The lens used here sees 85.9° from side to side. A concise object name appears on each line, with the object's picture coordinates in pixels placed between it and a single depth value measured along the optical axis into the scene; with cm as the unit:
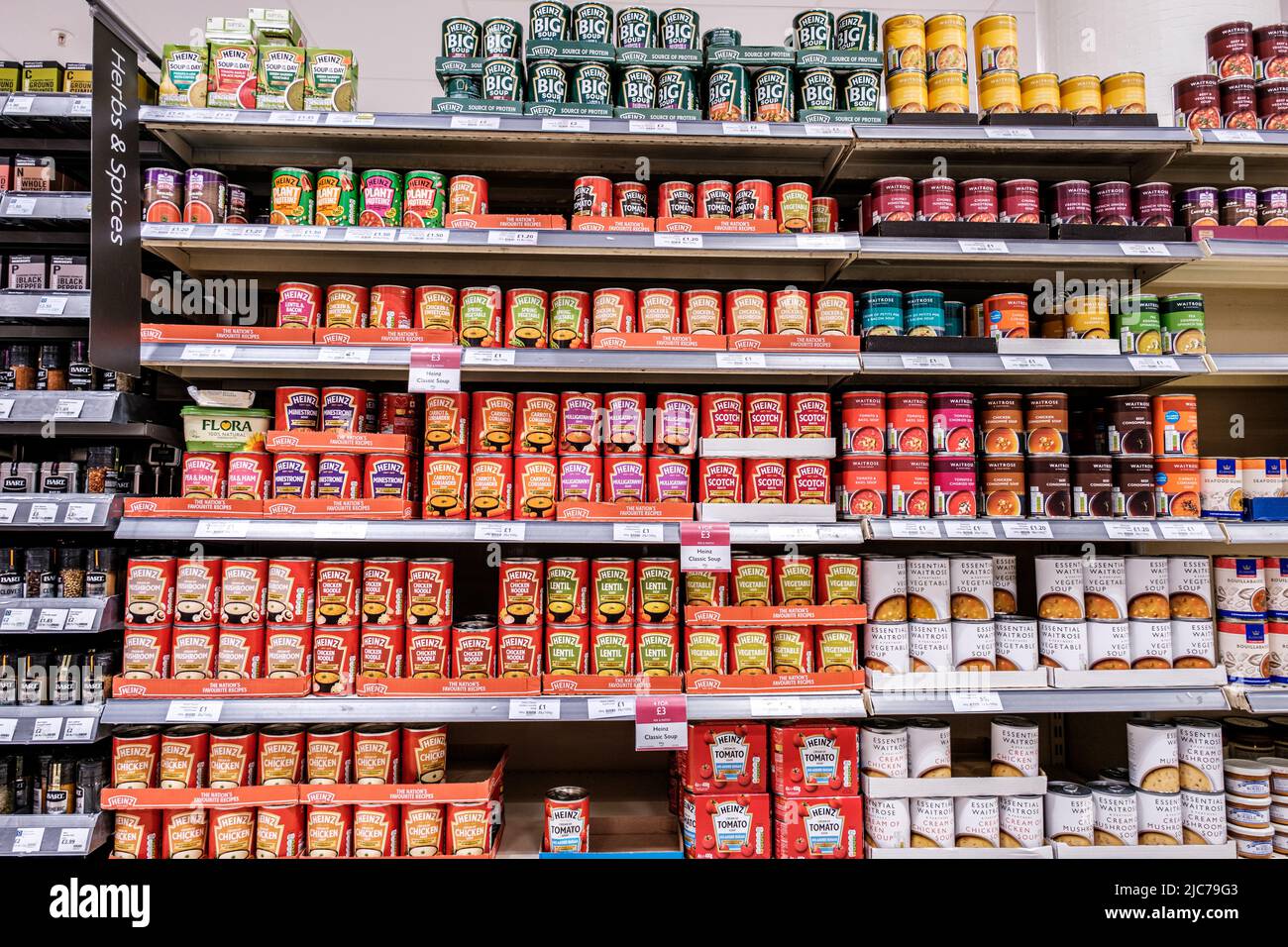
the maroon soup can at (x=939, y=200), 199
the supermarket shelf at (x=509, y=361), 184
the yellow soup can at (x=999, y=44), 201
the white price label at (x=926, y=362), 190
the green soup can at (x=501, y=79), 197
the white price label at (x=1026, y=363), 191
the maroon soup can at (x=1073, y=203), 201
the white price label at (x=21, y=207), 190
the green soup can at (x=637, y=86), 199
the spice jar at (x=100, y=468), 191
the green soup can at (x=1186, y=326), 200
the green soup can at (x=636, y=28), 200
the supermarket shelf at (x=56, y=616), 180
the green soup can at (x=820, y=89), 198
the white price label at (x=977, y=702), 183
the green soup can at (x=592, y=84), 197
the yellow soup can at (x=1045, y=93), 203
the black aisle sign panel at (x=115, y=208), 176
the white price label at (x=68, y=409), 186
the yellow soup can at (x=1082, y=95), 204
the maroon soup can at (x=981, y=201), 200
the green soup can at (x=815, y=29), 202
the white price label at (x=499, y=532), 180
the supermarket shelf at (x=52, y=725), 176
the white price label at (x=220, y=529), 179
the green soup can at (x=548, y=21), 198
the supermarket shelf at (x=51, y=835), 175
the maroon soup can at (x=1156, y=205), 201
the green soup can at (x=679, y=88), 199
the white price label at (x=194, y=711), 176
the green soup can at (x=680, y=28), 200
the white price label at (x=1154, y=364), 193
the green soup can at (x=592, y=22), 199
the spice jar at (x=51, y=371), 195
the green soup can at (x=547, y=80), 197
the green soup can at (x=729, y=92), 198
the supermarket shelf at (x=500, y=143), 191
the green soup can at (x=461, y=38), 198
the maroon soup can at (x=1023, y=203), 200
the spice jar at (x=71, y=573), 187
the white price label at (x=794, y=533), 184
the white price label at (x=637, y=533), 182
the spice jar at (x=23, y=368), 194
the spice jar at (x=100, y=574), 187
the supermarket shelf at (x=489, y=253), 188
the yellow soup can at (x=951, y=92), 201
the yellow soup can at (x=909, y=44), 201
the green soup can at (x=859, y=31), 200
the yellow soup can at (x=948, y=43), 200
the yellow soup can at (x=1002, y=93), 201
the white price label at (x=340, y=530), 180
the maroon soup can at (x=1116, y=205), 201
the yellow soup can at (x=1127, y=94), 204
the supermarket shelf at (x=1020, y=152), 196
